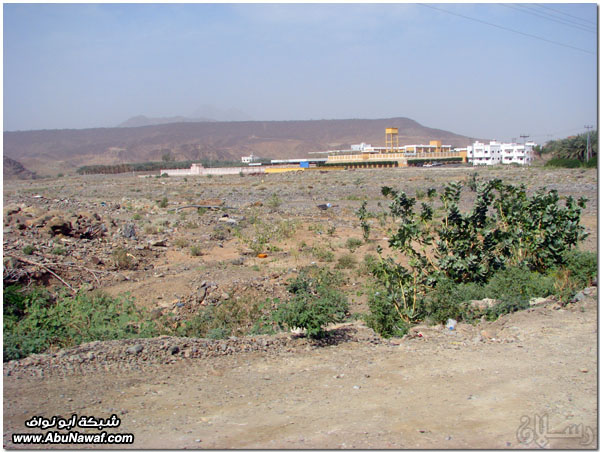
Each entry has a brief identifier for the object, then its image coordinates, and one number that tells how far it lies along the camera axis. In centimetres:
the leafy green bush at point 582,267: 909
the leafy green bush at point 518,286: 859
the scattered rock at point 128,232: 1634
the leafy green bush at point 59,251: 1285
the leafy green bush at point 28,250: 1229
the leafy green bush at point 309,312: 652
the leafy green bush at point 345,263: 1283
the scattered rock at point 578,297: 809
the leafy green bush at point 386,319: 712
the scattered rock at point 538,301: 820
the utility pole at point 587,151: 5156
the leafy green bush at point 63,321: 663
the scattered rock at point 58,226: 1535
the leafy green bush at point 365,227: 1559
